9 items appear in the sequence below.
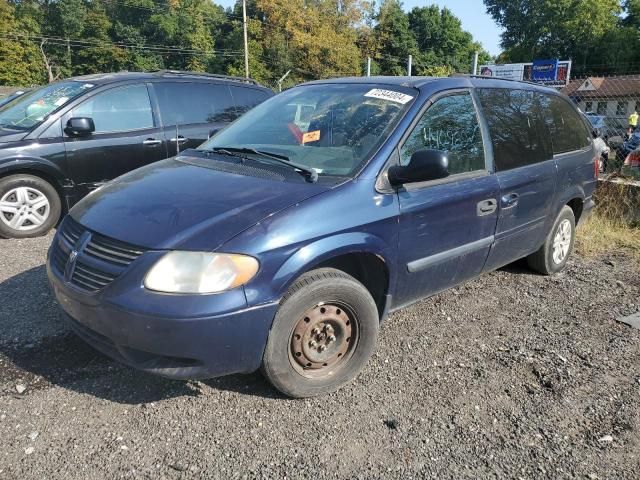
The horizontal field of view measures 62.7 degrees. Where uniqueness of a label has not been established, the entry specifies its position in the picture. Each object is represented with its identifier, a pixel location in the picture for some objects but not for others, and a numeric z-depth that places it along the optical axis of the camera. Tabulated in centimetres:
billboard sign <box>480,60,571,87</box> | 4831
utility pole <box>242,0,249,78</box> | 4274
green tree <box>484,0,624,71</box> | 7181
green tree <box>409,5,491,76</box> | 8219
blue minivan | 250
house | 2613
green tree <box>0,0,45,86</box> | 5997
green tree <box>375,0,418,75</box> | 7644
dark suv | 561
